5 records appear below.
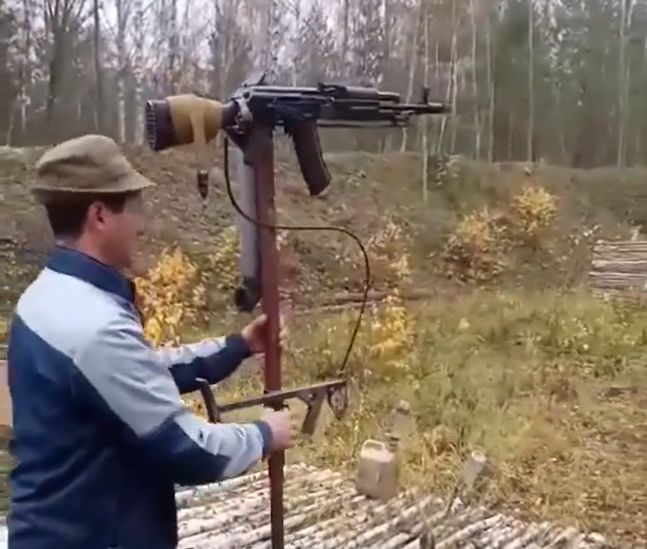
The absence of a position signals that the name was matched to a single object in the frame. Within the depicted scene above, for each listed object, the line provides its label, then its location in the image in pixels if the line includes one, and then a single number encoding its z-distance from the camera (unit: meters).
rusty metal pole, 1.69
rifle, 1.66
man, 1.16
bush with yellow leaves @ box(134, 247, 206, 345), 4.08
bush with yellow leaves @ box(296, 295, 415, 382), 3.86
